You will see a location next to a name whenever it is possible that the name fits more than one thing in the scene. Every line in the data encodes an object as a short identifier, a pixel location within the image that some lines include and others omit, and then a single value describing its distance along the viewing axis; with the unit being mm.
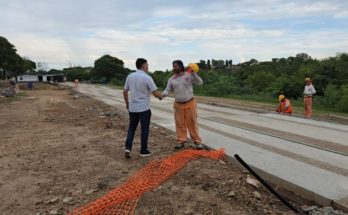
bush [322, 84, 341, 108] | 23688
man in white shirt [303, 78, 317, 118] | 17552
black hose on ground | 5509
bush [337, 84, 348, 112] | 21812
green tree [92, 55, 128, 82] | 120625
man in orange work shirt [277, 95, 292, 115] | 18266
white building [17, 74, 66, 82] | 97344
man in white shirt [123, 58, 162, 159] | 8203
